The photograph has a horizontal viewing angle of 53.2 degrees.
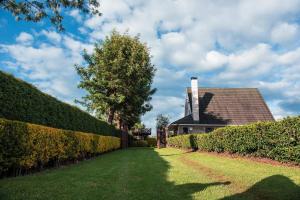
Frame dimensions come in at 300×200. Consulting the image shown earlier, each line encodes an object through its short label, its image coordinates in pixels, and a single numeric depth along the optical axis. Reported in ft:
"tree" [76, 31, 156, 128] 106.01
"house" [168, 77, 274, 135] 114.42
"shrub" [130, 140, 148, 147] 155.29
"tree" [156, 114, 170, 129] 236.71
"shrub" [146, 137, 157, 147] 174.84
